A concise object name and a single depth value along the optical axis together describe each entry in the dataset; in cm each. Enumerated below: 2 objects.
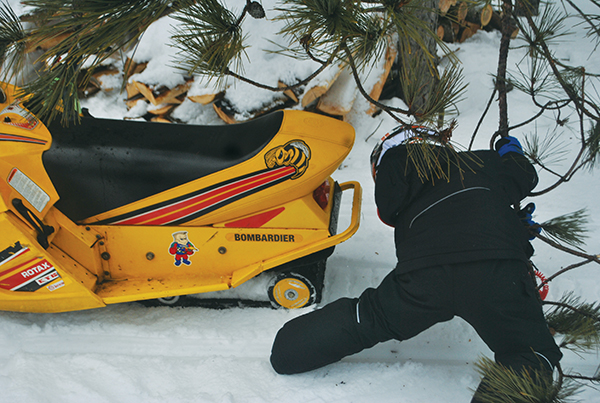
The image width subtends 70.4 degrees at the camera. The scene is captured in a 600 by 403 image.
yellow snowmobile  200
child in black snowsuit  159
